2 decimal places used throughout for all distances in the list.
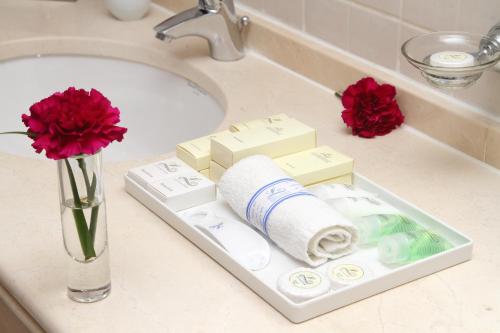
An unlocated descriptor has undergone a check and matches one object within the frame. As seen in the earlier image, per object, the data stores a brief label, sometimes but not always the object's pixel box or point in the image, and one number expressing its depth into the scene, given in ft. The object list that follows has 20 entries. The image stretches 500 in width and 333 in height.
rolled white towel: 4.55
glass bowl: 4.83
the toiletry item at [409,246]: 4.60
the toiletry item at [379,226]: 4.69
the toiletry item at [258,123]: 5.16
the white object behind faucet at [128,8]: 6.58
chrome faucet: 5.99
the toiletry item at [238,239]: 4.63
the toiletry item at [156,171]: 5.00
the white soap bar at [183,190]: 4.89
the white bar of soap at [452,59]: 4.86
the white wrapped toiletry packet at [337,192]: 4.83
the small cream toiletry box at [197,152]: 5.09
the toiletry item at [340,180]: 4.99
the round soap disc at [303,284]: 4.41
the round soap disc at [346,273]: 4.47
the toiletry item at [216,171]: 5.03
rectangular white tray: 4.42
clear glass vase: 4.34
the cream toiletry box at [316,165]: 4.94
